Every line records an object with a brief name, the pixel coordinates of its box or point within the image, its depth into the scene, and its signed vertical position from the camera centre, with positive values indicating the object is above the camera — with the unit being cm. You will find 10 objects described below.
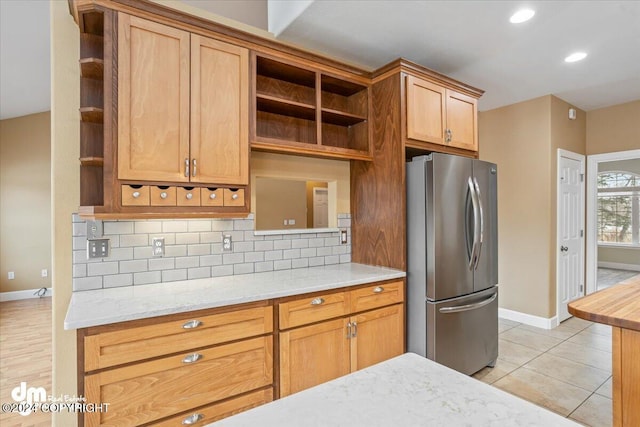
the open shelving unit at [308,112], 235 +78
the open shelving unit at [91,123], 188 +53
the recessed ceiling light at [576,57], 288 +137
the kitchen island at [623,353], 147 -65
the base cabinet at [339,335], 192 -79
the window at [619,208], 772 +7
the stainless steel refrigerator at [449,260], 239 -36
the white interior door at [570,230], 398 -23
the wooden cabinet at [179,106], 177 +62
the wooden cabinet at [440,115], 257 +81
